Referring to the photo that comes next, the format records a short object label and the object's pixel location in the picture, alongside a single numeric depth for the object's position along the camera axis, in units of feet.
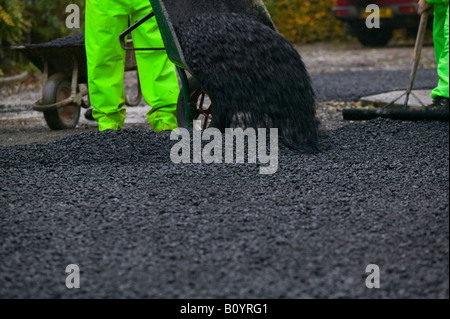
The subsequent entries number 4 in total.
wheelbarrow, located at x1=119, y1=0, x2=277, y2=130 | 26.25
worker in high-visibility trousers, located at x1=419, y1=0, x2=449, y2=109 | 28.65
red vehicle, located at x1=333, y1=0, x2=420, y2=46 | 72.37
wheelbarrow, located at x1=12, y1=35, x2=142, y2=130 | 33.75
